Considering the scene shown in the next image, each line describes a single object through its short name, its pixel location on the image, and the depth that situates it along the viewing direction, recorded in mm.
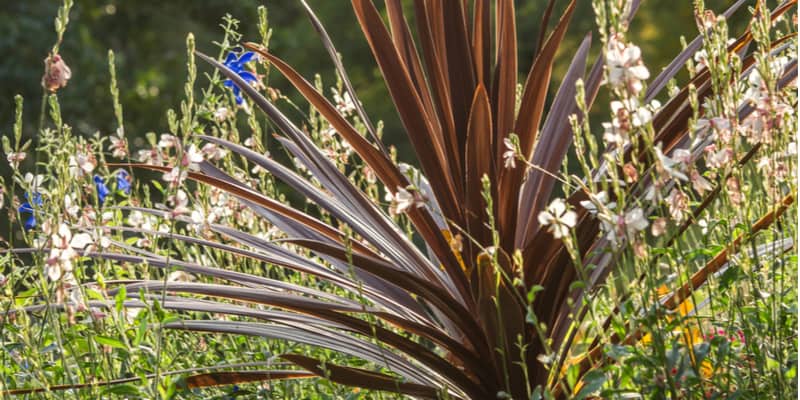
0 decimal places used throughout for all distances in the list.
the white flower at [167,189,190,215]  2973
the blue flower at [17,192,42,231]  4102
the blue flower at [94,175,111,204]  5167
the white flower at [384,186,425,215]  2777
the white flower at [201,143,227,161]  4020
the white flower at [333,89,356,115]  5156
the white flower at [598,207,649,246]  2356
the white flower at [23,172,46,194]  3434
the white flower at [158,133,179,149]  4181
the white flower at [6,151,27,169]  3742
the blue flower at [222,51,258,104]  4854
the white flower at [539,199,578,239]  2363
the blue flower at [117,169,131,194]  5562
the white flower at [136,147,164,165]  4875
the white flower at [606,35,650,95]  2328
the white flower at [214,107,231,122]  4555
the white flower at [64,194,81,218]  3672
